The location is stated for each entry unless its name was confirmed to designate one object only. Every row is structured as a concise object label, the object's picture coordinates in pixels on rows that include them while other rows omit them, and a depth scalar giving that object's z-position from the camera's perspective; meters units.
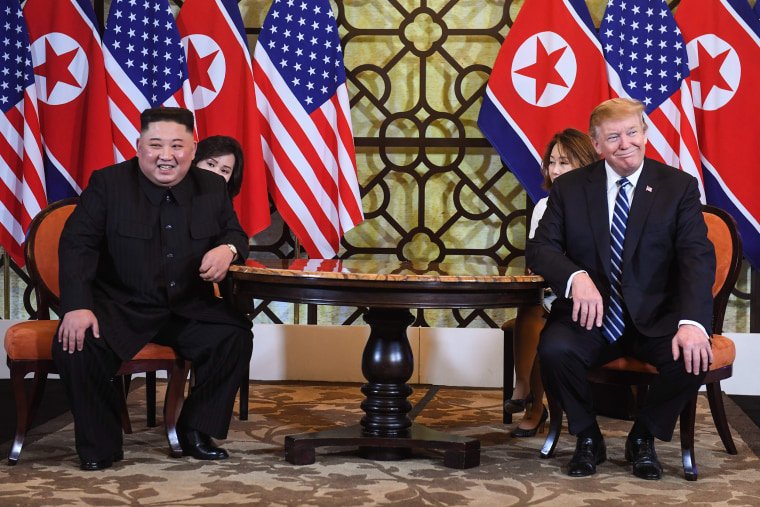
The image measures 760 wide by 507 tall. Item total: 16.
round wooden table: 3.29
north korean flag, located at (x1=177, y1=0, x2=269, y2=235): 5.22
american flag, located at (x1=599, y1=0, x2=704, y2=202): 5.15
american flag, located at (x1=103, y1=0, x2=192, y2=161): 5.25
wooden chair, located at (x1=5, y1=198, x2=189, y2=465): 3.52
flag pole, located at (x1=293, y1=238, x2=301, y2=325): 5.72
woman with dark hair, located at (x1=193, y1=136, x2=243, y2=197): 4.49
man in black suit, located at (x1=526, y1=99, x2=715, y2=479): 3.35
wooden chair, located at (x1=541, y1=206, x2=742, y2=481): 3.45
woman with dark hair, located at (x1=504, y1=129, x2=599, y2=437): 4.19
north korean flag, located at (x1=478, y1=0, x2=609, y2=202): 5.20
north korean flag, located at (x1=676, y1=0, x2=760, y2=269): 5.15
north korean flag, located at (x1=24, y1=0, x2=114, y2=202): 5.34
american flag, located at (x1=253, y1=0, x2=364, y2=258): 5.27
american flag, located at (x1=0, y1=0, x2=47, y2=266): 5.25
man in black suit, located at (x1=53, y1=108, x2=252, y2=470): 3.48
